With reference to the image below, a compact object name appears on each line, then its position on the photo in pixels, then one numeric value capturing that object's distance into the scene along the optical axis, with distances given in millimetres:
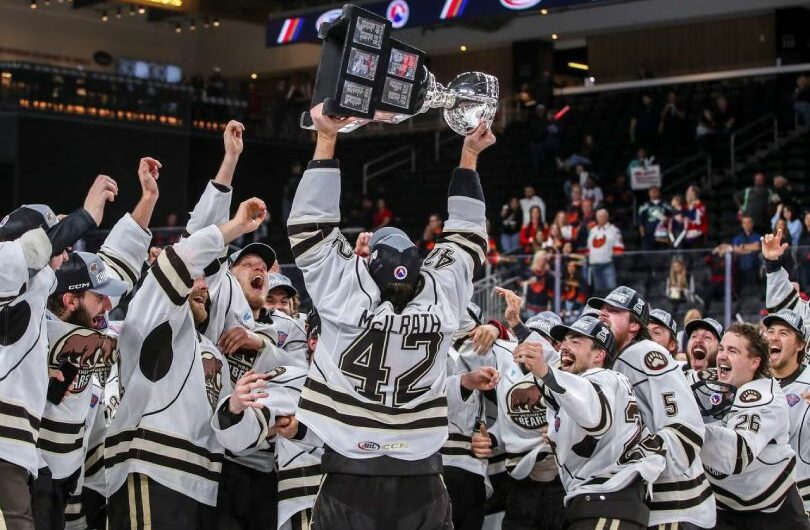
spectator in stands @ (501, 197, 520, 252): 20359
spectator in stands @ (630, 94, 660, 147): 24281
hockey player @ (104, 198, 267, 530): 6066
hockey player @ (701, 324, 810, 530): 7086
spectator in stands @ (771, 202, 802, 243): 16672
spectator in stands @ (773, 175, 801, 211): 18250
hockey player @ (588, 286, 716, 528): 6570
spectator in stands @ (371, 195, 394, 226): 23281
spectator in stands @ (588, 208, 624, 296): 14859
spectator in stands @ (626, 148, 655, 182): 22455
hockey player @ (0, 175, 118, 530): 5559
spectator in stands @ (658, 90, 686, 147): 23969
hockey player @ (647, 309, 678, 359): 7867
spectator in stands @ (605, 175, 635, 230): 21453
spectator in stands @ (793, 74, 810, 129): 22391
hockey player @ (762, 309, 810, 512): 7957
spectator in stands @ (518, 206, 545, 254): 19344
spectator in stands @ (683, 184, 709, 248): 17906
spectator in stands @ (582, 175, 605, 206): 21078
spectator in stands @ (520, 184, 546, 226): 20906
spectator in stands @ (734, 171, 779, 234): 18094
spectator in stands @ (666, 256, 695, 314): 14023
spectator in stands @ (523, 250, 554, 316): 15133
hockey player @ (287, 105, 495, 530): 5367
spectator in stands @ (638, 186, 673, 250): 18281
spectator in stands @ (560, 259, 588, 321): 14945
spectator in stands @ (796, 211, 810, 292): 13383
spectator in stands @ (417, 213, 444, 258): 19828
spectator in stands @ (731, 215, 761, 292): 13809
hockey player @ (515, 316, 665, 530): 6215
